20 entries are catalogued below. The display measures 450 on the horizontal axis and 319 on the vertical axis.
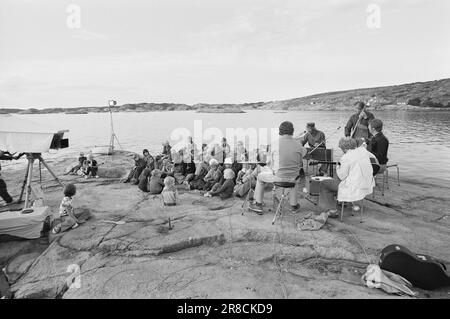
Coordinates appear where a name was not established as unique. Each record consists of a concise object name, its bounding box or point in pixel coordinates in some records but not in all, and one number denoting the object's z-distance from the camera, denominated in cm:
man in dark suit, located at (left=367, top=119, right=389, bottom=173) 776
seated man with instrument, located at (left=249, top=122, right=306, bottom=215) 601
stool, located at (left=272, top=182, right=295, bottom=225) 598
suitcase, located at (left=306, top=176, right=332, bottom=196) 679
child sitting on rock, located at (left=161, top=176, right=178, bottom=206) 791
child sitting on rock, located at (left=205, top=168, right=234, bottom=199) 841
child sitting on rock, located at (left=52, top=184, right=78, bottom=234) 658
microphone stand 913
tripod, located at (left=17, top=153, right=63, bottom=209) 755
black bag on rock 404
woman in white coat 583
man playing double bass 926
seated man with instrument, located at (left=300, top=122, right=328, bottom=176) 977
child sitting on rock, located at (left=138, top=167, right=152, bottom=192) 968
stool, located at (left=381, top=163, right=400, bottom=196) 922
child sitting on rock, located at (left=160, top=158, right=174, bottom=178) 1141
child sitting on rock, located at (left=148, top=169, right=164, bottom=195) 927
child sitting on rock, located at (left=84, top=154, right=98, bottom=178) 1249
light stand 1543
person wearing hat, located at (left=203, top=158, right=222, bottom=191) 932
